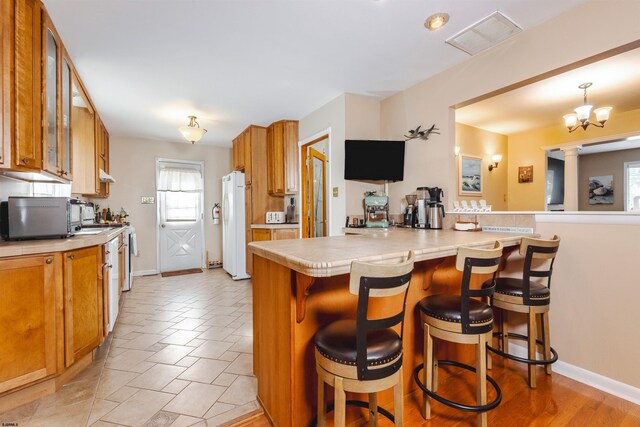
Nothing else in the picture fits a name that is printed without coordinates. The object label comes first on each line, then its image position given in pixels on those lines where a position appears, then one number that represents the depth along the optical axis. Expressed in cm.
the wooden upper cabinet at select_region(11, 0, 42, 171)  178
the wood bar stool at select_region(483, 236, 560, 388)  179
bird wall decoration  295
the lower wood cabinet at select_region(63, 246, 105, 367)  192
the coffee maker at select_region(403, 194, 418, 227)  301
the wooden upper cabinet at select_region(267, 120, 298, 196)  452
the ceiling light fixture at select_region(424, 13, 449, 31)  204
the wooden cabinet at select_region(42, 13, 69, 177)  201
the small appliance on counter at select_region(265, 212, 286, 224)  486
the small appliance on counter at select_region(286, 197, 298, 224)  498
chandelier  320
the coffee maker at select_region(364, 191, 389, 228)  310
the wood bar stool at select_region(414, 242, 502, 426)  140
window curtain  562
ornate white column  420
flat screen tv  326
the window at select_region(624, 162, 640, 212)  482
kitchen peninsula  126
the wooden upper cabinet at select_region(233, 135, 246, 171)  513
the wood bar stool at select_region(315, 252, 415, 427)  105
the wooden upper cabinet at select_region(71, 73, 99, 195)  324
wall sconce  505
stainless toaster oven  190
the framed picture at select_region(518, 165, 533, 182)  502
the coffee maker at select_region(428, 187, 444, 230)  276
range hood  398
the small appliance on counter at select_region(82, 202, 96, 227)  378
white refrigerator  491
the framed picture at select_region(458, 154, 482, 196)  466
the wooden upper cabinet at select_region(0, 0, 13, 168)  168
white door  561
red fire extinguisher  607
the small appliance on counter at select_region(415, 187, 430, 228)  287
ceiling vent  209
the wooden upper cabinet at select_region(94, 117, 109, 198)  379
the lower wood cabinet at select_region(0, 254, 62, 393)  164
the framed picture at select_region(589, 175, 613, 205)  508
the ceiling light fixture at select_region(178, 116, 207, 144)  398
